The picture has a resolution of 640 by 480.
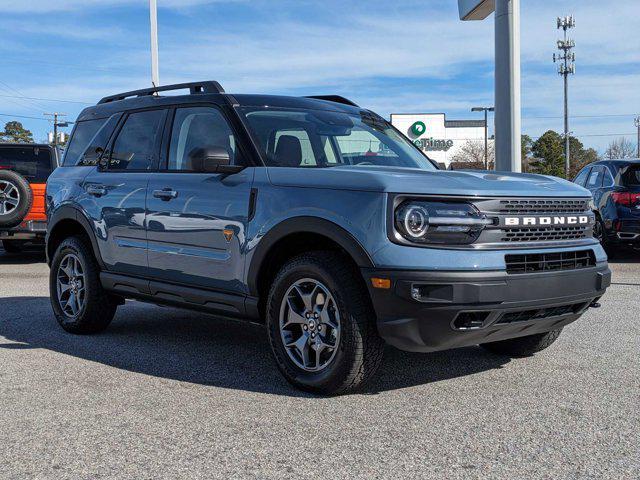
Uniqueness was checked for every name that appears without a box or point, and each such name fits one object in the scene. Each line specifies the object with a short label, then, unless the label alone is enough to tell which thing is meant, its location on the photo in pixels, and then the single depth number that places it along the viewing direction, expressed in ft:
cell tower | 246.47
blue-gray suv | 13.07
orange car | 36.24
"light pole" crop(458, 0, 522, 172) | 45.06
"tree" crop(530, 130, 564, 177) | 274.57
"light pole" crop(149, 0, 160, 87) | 72.02
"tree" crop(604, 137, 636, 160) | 243.23
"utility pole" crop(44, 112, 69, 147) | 317.01
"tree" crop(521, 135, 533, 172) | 280.02
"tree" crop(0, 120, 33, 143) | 326.03
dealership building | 239.91
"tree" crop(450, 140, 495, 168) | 248.93
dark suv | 37.76
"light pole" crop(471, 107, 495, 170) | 195.85
